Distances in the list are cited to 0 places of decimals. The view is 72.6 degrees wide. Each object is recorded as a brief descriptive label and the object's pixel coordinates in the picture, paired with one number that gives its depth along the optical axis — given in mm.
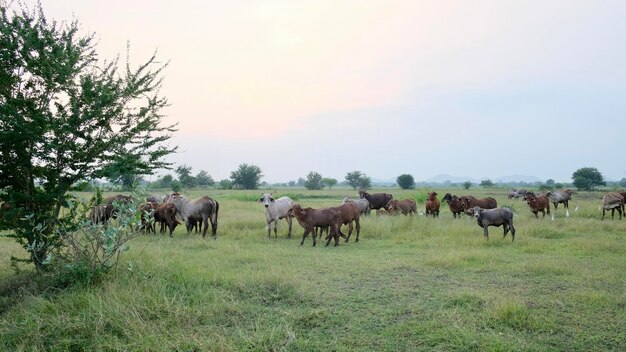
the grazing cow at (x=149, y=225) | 16944
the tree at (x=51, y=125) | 7871
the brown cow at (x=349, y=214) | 14508
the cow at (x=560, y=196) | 26156
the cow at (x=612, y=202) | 20641
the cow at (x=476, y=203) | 21094
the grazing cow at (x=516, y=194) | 40850
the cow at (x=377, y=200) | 25875
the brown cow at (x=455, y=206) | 21688
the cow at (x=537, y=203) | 21066
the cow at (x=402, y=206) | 22469
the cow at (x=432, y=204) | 21617
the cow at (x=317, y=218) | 13875
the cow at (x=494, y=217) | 13906
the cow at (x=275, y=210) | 15963
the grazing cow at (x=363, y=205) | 21823
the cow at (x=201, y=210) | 15727
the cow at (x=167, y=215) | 16422
